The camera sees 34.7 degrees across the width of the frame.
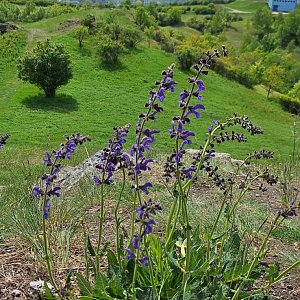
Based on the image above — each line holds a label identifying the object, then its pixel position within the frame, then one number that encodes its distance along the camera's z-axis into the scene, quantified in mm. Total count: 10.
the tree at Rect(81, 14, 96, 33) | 42062
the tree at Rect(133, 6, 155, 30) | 50312
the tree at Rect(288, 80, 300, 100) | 46238
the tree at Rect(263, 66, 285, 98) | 46812
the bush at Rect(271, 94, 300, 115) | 40719
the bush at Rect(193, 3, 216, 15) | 112875
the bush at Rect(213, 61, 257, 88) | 44375
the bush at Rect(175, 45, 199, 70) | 39312
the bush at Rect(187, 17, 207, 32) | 89438
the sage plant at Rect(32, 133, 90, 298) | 2551
